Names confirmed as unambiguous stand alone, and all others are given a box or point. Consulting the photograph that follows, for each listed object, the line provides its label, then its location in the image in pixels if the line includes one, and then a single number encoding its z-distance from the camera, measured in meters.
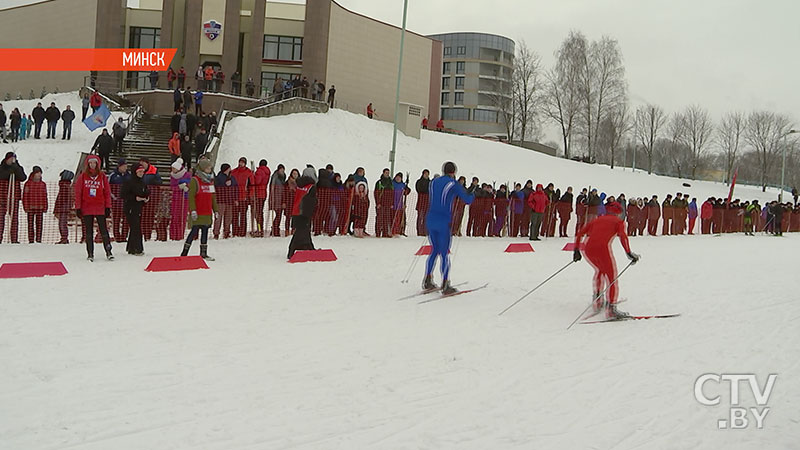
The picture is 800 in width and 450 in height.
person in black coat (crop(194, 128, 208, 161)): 22.42
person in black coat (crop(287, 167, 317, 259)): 12.30
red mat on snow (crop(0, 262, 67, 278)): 9.40
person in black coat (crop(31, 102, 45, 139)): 25.89
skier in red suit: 8.62
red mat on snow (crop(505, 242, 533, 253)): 16.05
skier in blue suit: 9.39
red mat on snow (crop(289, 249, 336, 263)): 12.15
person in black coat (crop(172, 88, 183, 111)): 28.58
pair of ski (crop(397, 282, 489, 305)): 9.45
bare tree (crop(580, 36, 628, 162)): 60.56
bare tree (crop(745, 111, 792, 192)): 75.00
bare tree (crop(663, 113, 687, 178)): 80.44
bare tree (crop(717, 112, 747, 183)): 76.95
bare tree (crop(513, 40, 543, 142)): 62.34
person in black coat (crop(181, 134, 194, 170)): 21.22
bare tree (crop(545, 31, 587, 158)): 60.66
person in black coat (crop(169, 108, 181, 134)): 24.50
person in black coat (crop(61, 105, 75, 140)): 25.80
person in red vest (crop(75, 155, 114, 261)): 10.90
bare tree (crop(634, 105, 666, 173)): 78.19
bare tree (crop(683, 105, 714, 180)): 78.88
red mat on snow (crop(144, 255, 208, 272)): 10.50
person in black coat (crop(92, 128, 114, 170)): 19.89
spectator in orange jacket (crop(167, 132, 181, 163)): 22.34
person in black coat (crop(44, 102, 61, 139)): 25.91
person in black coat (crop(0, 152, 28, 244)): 12.64
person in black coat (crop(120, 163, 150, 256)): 11.74
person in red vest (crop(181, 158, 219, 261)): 11.49
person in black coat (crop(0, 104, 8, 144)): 24.57
